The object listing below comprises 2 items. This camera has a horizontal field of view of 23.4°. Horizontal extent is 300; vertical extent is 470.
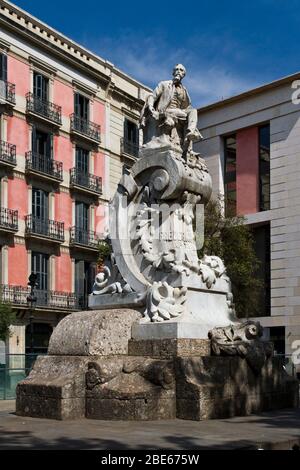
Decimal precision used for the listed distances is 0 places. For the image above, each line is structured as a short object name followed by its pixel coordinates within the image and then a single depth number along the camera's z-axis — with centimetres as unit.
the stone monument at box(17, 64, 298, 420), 926
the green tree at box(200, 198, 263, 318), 2928
